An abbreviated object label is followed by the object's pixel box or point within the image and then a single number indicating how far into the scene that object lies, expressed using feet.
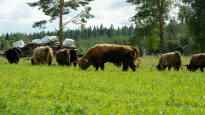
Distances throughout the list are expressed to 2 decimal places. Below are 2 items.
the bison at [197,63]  133.55
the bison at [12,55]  166.40
